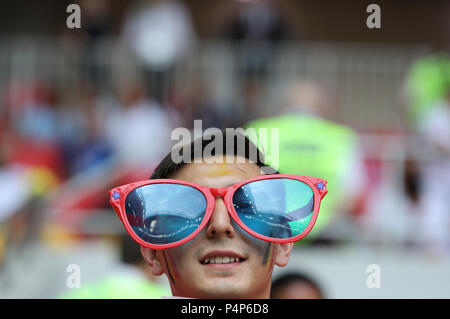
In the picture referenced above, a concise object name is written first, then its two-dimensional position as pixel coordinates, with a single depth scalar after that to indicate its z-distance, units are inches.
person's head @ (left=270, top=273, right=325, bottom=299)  210.5
